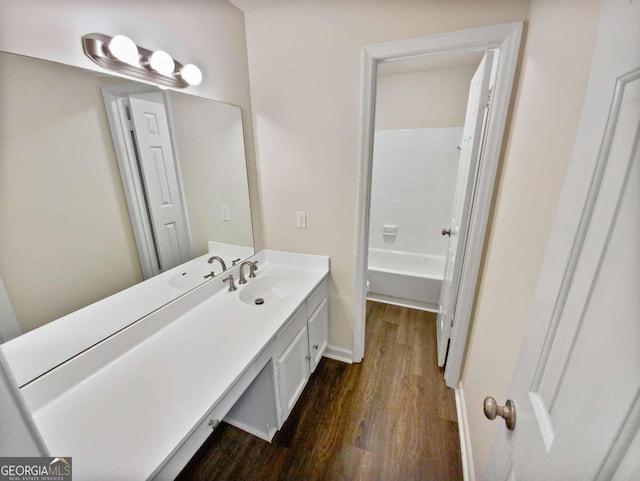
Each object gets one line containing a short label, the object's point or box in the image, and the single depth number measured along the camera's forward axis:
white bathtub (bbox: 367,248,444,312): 2.65
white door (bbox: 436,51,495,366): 1.38
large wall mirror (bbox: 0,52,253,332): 0.77
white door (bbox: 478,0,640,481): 0.33
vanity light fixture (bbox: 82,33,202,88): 0.93
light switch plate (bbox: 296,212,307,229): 1.83
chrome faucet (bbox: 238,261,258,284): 1.66
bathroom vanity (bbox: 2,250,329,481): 0.74
